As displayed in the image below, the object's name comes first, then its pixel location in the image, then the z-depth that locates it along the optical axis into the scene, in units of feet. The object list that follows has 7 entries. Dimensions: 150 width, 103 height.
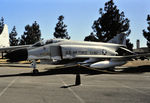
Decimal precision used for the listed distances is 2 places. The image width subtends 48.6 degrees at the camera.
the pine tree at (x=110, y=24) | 127.54
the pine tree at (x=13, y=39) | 249.73
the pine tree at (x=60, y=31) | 176.96
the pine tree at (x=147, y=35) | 104.88
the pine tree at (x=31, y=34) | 220.43
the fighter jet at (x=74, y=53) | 42.36
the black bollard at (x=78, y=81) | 29.22
